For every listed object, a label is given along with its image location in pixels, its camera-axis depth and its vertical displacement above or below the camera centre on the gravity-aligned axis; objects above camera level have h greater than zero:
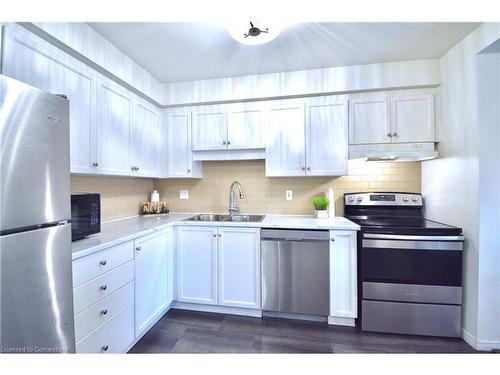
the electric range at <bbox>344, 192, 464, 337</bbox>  1.82 -0.81
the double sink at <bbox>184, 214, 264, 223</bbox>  2.56 -0.39
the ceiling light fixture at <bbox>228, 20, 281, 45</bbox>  1.38 +0.99
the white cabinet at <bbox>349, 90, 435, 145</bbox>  2.17 +0.67
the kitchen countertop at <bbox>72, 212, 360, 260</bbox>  1.41 -0.37
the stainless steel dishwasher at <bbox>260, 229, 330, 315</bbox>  2.02 -0.81
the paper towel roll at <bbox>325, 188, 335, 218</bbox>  2.37 -0.21
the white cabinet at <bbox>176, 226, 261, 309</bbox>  2.13 -0.81
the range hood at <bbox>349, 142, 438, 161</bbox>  2.13 +0.32
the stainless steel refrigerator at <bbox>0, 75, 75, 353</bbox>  0.81 -0.15
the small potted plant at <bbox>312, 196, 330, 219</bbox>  2.35 -0.24
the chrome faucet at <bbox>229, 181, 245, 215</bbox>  2.72 -0.17
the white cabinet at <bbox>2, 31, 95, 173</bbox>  1.21 +0.68
